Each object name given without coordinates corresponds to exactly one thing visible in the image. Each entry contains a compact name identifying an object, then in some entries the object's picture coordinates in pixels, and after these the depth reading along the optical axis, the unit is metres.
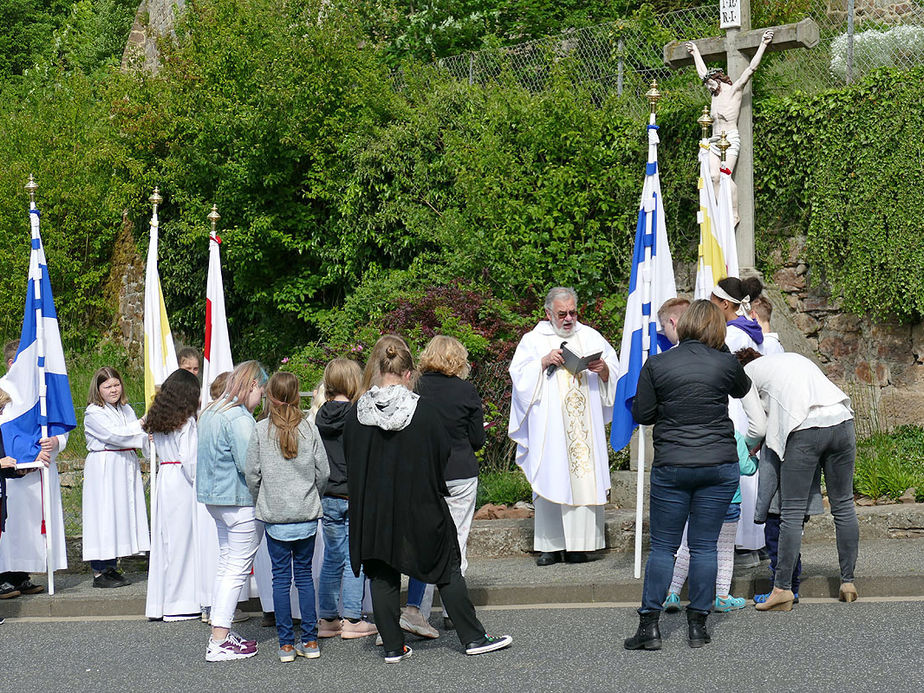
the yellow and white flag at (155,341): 10.14
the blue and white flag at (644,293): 8.20
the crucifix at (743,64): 11.52
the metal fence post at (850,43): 12.31
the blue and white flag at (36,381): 8.68
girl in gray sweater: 6.40
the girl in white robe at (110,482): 8.89
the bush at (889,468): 9.07
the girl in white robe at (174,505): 7.83
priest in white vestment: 8.59
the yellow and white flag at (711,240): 9.62
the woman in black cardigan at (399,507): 6.18
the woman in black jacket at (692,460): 6.16
